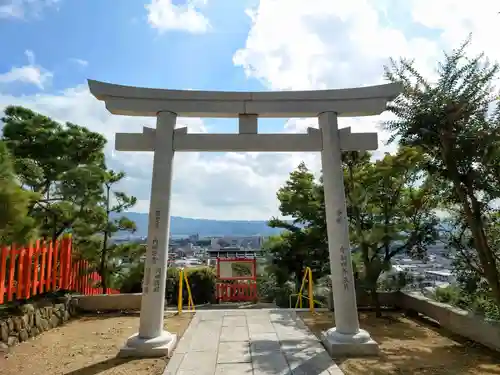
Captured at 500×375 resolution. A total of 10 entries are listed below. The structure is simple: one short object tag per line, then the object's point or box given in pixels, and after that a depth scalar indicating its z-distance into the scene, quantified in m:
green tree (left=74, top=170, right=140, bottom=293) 8.22
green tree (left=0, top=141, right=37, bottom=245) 4.38
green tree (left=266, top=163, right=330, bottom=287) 11.95
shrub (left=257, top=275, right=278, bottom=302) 14.07
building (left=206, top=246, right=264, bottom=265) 14.36
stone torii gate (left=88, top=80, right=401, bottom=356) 4.74
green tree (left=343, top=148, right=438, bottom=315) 6.55
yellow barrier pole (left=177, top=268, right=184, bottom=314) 7.00
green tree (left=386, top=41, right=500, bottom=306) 4.94
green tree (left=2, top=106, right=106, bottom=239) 7.20
